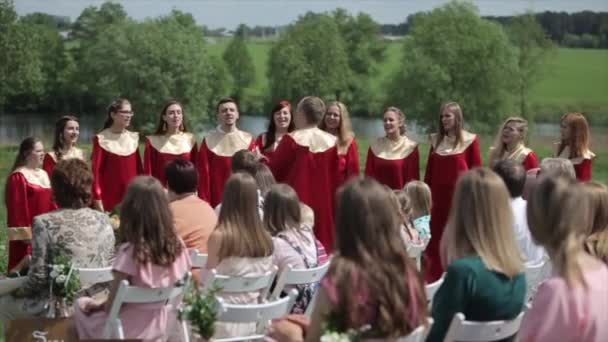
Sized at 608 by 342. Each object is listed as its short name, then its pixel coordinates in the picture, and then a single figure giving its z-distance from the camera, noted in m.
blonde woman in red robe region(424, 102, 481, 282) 8.13
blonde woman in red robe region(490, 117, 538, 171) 7.90
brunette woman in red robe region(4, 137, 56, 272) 7.22
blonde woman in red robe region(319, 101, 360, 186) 8.35
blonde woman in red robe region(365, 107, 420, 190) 8.43
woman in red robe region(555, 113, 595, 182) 7.92
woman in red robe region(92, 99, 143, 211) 8.16
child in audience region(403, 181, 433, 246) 7.30
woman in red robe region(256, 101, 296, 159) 8.41
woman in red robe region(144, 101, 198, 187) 8.23
